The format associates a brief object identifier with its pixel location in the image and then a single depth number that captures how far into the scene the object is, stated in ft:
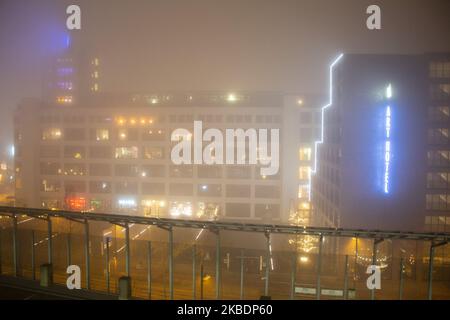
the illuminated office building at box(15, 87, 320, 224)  188.03
